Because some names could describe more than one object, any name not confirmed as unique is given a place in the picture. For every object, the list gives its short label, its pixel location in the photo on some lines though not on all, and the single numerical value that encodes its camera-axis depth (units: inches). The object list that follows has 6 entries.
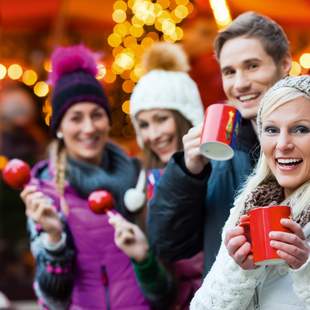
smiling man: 252.9
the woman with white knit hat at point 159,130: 303.9
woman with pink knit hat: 311.8
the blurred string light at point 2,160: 564.0
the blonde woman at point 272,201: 197.8
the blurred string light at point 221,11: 491.9
